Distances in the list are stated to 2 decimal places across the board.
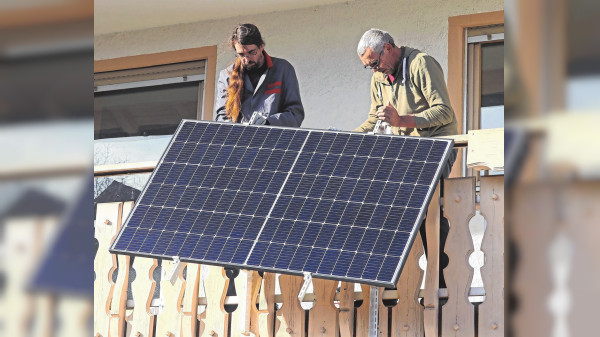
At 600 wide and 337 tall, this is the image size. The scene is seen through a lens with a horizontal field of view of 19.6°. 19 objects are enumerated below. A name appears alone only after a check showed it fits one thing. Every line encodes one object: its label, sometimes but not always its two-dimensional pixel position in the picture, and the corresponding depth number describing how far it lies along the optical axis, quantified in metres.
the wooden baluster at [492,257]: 9.23
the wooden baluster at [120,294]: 10.96
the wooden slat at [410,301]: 9.49
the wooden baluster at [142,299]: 10.85
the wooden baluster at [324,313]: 9.77
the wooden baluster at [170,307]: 10.60
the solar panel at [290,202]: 8.91
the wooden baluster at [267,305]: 10.01
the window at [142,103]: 18.19
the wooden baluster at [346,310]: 9.68
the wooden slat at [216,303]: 10.28
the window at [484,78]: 15.70
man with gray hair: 10.85
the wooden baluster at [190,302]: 10.42
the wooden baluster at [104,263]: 11.00
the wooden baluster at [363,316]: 9.67
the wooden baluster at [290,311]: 9.89
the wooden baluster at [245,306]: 10.09
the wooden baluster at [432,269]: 9.38
